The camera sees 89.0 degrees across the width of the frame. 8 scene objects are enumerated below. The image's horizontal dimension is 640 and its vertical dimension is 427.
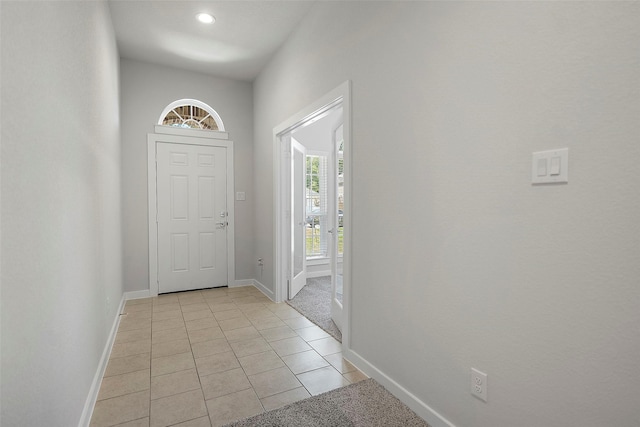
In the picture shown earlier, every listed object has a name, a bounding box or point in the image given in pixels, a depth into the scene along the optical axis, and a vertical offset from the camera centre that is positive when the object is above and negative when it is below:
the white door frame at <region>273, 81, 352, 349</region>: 2.40 +0.14
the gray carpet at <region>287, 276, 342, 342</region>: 3.14 -1.14
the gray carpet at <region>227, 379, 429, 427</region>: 1.73 -1.15
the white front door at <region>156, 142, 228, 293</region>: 4.31 -0.13
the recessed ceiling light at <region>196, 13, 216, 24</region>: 3.09 +1.82
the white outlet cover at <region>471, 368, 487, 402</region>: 1.44 -0.80
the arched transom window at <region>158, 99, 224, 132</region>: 4.46 +1.28
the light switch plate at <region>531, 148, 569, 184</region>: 1.15 +0.14
